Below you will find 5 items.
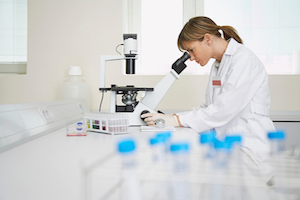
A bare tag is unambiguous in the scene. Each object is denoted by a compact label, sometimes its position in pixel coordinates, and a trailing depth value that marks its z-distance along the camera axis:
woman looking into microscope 1.19
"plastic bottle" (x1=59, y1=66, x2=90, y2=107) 2.00
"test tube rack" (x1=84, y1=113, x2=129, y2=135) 1.03
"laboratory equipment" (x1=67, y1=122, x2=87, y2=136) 1.01
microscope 1.32
